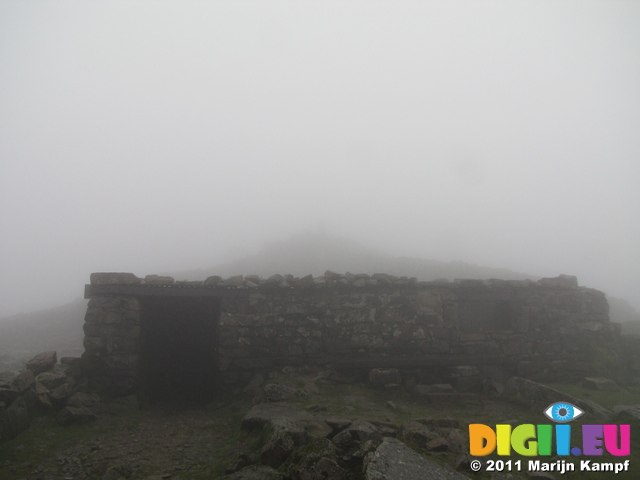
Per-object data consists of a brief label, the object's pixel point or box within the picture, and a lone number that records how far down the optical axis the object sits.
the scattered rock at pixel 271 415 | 6.16
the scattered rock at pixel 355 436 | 4.91
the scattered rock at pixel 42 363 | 7.90
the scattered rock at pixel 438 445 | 4.78
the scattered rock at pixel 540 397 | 6.74
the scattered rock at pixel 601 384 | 8.64
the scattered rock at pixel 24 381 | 6.82
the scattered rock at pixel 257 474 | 4.32
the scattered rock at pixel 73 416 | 6.81
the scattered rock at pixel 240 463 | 4.88
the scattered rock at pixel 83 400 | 7.30
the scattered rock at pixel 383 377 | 8.68
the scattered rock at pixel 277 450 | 4.84
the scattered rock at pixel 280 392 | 7.69
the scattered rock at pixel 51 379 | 7.39
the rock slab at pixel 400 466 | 3.97
